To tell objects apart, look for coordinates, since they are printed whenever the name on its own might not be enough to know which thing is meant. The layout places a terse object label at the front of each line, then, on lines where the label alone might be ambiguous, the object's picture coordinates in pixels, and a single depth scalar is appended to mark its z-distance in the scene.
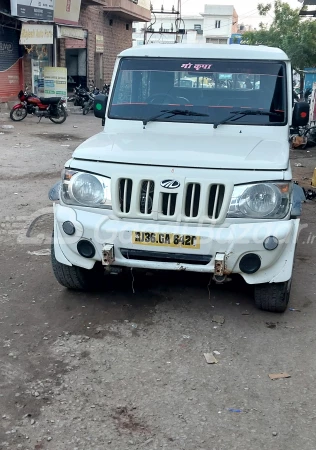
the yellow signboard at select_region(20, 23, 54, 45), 18.08
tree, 28.02
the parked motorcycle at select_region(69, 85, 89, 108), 20.67
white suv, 3.51
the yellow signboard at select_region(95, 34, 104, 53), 27.66
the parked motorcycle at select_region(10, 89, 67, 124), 15.88
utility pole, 36.73
